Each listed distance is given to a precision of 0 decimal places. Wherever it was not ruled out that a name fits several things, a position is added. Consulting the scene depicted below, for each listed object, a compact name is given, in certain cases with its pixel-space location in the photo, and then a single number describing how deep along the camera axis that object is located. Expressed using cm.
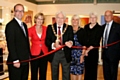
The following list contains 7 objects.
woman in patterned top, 228
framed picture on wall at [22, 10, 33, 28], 505
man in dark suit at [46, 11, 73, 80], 198
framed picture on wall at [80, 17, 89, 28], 541
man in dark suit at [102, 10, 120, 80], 228
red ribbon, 194
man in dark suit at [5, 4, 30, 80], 173
